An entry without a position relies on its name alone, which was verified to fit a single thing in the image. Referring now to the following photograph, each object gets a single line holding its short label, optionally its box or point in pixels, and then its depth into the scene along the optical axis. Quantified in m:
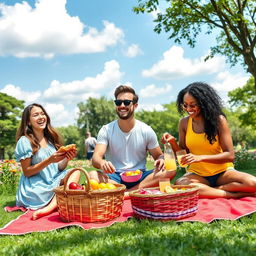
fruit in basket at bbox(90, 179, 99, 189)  3.70
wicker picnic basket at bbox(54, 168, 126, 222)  3.46
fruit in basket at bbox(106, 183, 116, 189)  3.69
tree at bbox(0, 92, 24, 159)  35.19
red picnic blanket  3.45
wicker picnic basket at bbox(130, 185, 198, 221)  3.39
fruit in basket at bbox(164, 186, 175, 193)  3.61
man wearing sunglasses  4.76
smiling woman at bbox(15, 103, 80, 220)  4.44
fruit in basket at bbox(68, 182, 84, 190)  3.72
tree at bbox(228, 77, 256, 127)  21.43
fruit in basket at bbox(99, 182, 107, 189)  3.69
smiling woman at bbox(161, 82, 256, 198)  4.34
